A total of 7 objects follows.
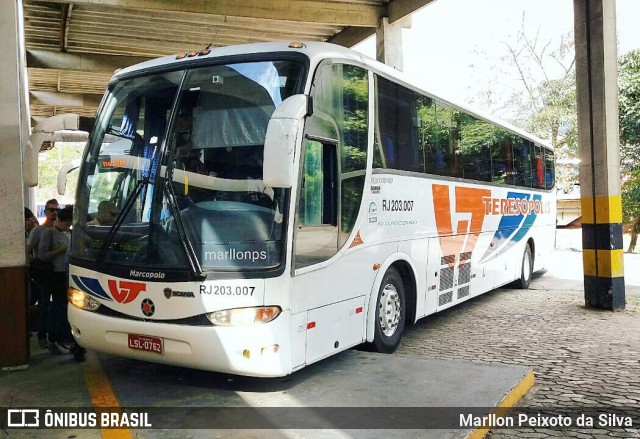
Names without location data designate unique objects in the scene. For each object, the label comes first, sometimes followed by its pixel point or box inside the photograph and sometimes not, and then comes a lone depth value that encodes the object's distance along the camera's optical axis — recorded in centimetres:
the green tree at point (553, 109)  2723
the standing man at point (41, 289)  662
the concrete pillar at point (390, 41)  1341
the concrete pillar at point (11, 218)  584
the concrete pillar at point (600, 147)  928
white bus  471
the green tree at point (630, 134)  2009
